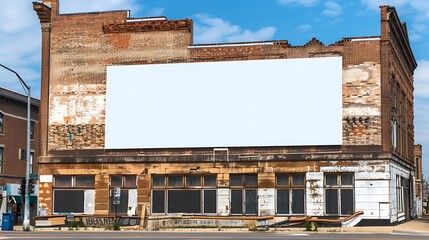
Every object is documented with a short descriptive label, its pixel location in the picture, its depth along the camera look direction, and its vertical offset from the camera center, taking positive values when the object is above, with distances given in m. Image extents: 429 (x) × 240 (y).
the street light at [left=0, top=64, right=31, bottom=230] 44.09 -0.32
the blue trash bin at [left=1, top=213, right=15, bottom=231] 45.44 -2.37
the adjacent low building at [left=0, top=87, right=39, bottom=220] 58.94 +3.24
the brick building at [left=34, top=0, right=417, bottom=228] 46.81 +3.41
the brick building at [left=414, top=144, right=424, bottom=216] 77.51 +1.33
